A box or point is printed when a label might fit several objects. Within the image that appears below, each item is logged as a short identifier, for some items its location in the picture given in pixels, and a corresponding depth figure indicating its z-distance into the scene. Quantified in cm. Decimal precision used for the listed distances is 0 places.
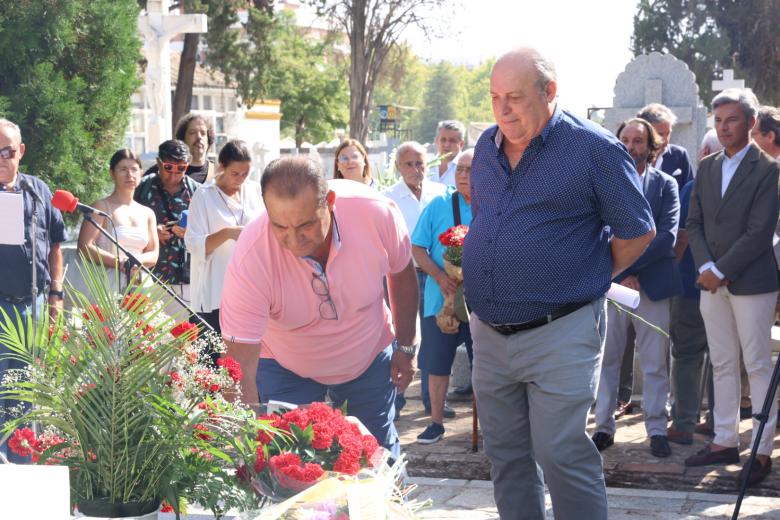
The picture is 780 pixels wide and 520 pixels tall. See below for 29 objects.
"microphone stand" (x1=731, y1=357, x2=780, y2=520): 508
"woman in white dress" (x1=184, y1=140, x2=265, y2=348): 684
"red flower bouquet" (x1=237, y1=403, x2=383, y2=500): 262
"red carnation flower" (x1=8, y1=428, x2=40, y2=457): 295
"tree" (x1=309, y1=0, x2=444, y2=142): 2762
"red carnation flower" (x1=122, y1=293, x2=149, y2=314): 298
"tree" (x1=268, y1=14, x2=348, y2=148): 5131
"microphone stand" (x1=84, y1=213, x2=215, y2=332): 314
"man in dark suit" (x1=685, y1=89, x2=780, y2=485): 605
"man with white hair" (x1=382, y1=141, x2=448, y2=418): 817
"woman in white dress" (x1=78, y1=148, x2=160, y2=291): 704
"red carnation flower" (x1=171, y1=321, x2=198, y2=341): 300
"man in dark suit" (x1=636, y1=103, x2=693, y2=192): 742
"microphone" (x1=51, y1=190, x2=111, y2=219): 461
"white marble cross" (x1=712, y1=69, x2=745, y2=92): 1392
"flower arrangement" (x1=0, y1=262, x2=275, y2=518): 281
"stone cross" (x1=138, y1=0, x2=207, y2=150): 2033
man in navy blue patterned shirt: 402
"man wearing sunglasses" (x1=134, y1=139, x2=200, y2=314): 732
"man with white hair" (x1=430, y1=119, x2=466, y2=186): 926
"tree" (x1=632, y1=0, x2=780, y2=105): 3928
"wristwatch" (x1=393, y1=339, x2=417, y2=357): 448
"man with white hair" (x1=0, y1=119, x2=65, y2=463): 612
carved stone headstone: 1141
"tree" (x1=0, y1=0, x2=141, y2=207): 1054
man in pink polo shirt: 384
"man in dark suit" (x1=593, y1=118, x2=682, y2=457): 671
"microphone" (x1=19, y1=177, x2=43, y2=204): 623
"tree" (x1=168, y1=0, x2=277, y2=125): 2484
